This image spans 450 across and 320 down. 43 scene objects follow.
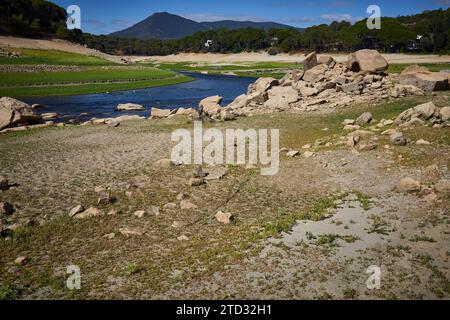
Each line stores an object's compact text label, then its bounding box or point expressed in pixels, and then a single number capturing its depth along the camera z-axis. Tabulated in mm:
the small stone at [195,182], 24442
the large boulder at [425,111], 32125
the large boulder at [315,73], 53094
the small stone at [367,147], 27875
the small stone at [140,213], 20141
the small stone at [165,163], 28156
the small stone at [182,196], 22462
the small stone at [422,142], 27250
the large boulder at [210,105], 47062
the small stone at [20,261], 15609
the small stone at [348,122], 35969
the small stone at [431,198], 19233
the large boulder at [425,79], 46531
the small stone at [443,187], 19641
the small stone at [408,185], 20781
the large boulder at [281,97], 47906
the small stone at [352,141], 29347
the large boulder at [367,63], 53188
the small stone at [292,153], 29625
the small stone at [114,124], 42744
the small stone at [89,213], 19938
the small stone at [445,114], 31391
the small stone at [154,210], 20578
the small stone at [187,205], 21234
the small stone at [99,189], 23366
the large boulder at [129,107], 59291
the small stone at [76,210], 20031
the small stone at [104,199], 21594
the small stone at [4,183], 23422
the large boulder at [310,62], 55688
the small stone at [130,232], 18156
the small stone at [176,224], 19047
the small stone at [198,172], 25928
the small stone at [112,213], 20438
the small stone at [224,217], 19297
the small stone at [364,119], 34938
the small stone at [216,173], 25750
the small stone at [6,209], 20109
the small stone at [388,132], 29916
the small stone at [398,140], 27641
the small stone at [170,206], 21297
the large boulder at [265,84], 53250
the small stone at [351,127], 34000
